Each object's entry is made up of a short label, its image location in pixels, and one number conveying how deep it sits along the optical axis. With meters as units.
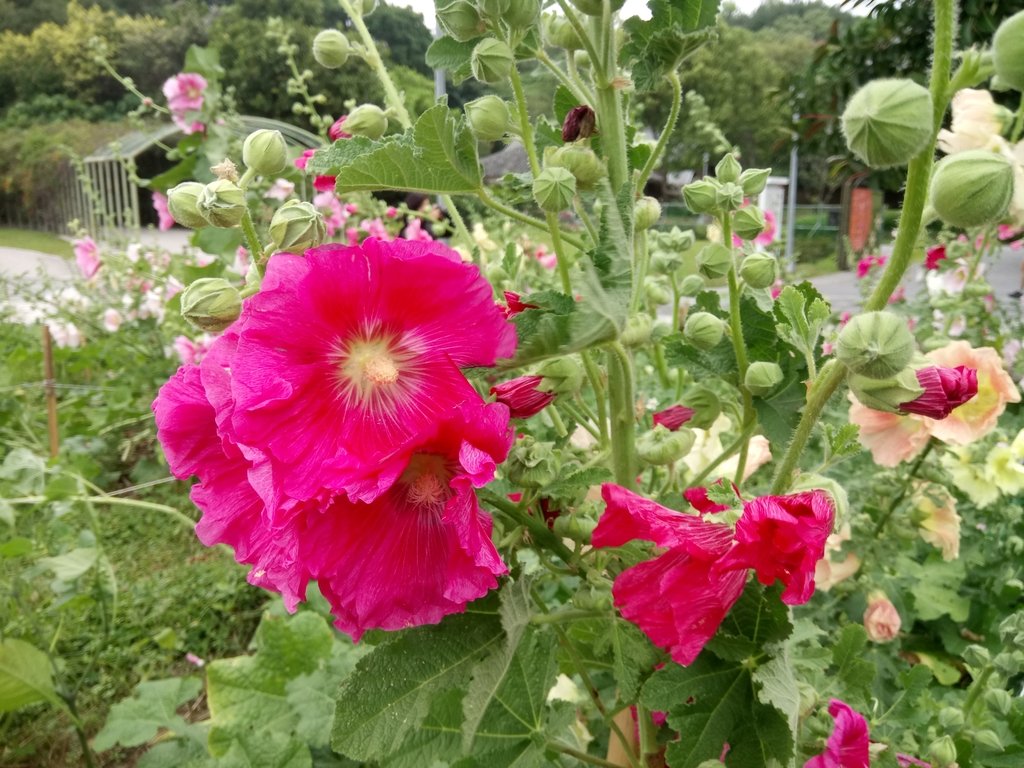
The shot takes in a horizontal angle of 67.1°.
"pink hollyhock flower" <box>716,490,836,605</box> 0.41
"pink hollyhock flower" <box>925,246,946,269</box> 1.75
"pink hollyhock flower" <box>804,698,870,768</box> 0.57
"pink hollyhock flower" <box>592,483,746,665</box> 0.44
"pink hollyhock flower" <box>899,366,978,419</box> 0.43
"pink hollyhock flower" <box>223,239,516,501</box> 0.37
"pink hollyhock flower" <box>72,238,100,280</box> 3.08
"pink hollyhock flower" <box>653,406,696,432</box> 0.59
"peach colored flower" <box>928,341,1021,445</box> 0.82
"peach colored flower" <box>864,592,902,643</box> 1.01
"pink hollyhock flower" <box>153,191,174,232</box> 1.94
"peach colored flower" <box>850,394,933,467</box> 0.79
